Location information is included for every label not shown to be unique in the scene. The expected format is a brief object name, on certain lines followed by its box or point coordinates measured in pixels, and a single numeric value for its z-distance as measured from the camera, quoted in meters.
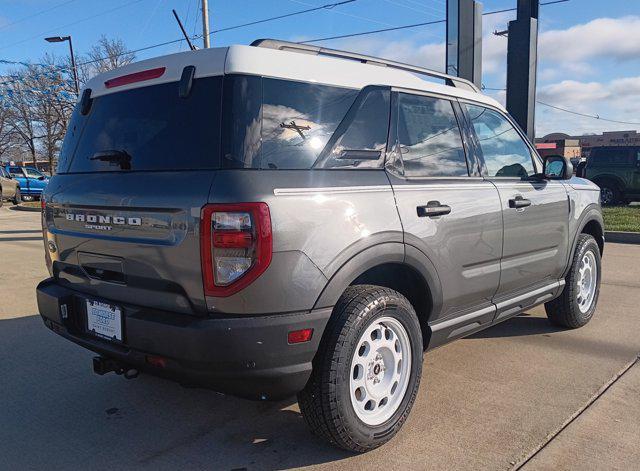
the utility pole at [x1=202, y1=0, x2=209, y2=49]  16.03
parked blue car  24.90
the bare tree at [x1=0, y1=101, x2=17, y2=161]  37.10
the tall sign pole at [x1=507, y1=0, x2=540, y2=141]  9.72
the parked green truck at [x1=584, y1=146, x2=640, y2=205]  15.96
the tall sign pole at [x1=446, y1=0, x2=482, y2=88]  9.75
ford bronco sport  2.42
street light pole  25.44
